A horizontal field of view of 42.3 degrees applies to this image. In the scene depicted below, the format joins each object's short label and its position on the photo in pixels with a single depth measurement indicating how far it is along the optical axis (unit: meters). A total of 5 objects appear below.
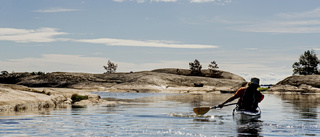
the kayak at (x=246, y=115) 18.98
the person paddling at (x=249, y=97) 18.67
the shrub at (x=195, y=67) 104.06
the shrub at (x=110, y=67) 106.82
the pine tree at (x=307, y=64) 111.69
